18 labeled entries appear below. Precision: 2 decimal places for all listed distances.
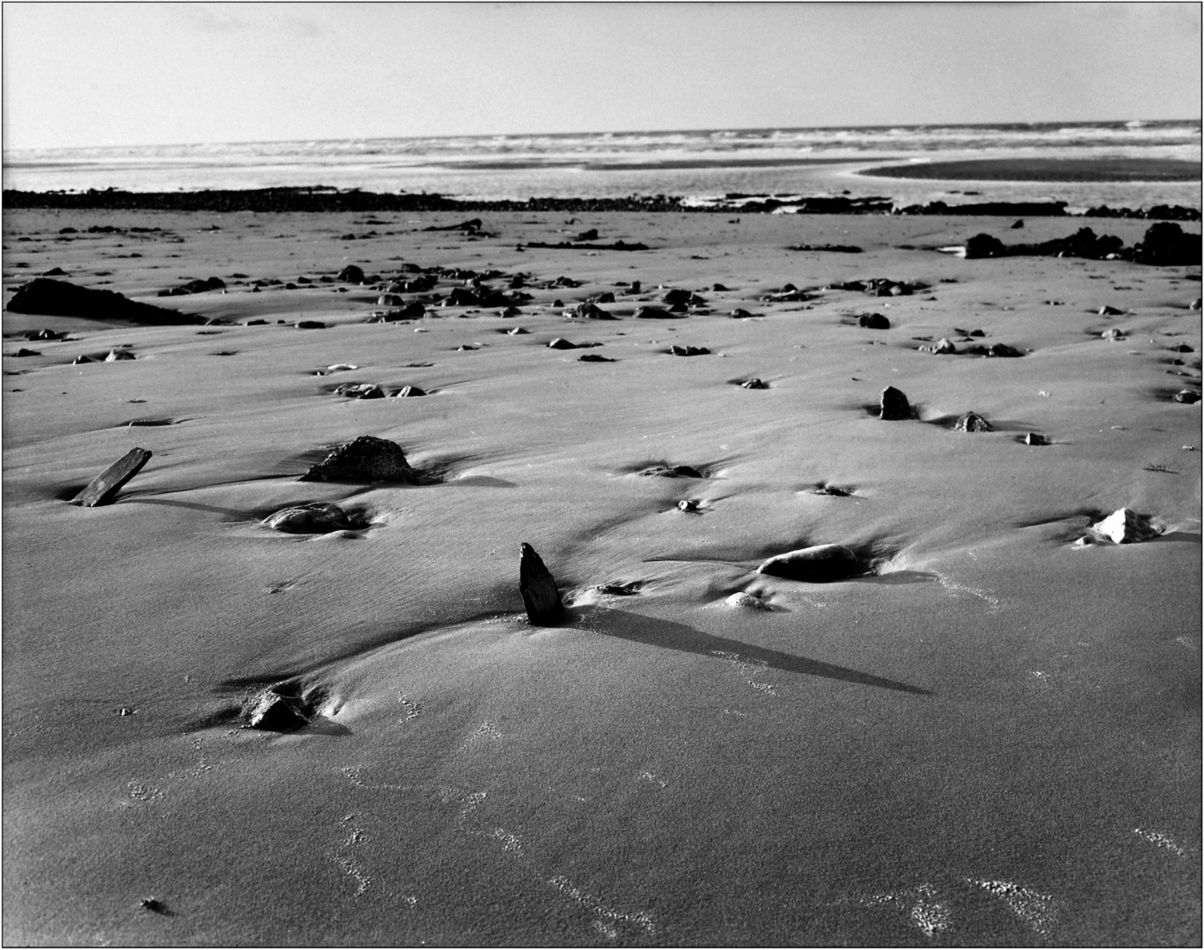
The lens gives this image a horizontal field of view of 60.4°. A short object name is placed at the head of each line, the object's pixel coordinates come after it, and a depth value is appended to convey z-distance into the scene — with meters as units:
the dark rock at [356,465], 2.95
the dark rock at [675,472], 3.04
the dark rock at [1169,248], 8.48
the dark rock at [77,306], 5.75
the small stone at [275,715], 1.74
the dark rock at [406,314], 5.85
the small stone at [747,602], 2.20
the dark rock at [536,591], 2.10
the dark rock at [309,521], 2.61
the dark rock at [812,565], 2.37
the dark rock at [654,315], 6.05
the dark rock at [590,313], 5.96
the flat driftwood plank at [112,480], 2.75
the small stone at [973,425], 3.53
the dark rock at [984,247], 9.31
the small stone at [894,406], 3.69
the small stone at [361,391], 4.03
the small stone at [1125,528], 2.56
